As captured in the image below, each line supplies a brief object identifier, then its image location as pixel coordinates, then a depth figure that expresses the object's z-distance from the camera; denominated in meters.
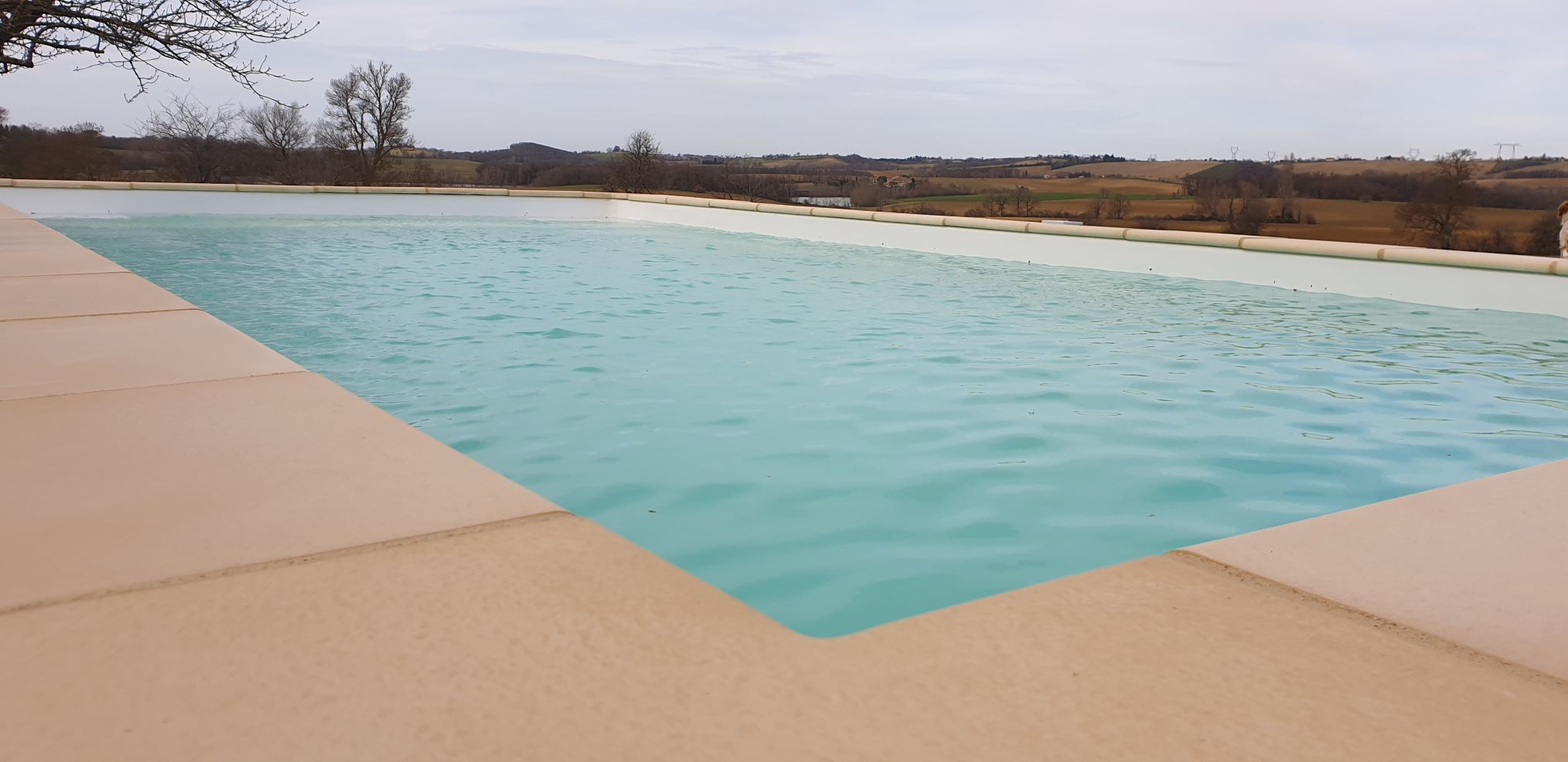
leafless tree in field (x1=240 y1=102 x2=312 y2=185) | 21.45
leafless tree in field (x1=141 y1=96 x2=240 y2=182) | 17.97
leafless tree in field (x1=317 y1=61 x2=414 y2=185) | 24.00
